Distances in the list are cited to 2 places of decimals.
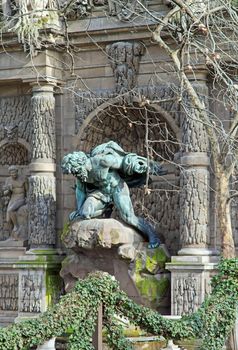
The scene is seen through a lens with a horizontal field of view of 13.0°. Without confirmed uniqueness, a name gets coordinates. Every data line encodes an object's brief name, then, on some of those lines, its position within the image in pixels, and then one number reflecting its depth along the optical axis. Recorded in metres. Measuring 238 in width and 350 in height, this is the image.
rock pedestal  15.51
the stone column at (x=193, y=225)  15.59
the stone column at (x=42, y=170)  16.94
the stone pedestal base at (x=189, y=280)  15.55
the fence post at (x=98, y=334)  11.12
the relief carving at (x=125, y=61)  16.58
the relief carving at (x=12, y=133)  17.86
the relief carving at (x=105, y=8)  16.31
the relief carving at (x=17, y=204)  17.67
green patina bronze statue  15.87
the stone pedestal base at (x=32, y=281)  16.80
